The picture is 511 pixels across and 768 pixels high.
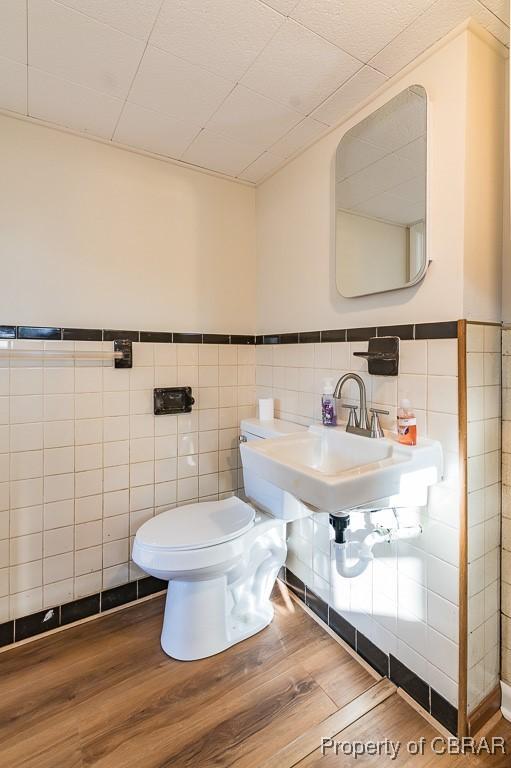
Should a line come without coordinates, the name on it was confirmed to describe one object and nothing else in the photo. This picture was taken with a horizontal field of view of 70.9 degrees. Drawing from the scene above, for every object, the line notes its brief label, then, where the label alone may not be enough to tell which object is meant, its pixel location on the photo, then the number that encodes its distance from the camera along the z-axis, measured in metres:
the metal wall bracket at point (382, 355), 1.25
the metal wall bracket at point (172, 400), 1.72
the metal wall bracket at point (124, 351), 1.63
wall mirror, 1.18
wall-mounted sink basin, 0.96
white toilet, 1.34
